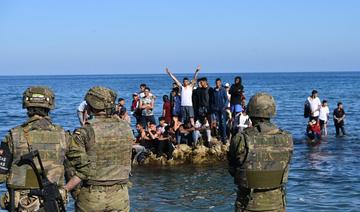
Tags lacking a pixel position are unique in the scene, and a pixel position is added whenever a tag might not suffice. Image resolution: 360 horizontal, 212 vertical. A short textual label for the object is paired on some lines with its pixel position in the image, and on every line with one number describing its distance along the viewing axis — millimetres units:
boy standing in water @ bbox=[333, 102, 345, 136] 28000
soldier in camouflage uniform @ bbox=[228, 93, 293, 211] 6730
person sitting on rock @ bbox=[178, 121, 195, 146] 19625
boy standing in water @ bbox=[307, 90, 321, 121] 25234
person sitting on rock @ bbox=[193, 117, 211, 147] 19731
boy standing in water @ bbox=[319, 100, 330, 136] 26031
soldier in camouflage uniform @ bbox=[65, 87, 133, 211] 6482
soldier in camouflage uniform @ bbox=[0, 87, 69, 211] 6266
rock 19609
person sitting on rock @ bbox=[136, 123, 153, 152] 19188
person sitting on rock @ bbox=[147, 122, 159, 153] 18953
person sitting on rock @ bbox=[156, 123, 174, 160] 19220
